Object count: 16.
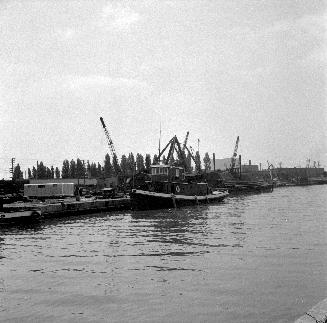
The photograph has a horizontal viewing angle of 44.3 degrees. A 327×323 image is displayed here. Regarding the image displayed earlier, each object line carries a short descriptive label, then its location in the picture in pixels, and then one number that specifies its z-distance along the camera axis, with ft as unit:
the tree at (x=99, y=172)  569.88
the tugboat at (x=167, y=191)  184.34
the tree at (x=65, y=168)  587.27
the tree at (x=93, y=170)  570.50
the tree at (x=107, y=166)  593.01
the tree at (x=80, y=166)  542.16
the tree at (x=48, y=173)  556.92
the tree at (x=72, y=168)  544.21
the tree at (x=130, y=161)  606.42
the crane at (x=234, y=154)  507.30
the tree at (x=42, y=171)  547.74
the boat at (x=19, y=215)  124.84
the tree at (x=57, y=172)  603.10
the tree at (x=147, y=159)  479.37
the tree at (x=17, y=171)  515.34
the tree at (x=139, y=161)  625.41
